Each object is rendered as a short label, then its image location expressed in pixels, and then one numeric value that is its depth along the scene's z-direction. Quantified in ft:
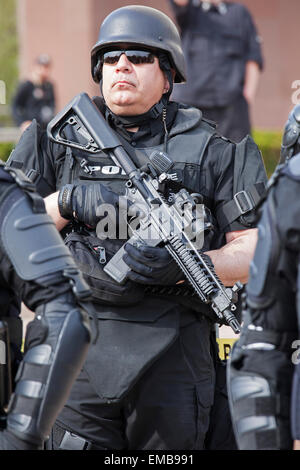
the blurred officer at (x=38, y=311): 16.34
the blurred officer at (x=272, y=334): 15.74
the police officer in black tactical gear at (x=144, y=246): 22.24
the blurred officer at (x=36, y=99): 90.74
